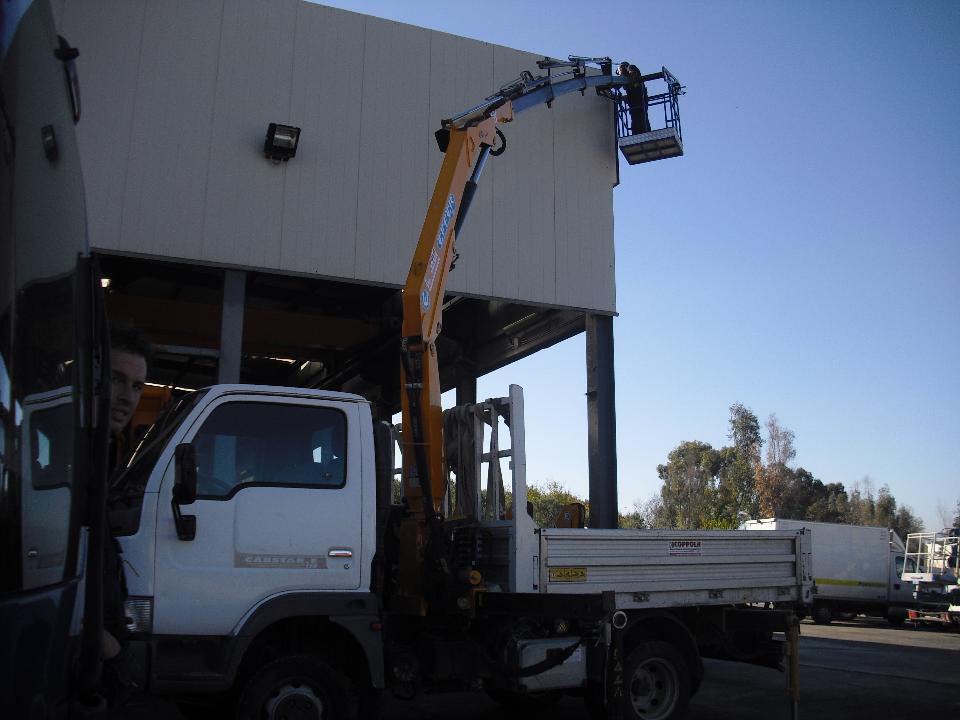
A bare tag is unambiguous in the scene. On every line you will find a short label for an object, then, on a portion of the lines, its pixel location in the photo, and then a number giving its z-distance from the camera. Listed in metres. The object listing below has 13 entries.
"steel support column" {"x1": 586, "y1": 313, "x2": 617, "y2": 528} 13.05
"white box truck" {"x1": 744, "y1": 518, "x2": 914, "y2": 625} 24.39
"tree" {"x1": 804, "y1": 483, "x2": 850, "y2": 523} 63.28
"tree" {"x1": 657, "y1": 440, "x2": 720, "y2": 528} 66.75
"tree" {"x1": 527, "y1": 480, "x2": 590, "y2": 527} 29.00
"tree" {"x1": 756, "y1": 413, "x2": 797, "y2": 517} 59.16
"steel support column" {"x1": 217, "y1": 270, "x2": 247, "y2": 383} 11.50
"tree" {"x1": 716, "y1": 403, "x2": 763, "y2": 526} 62.00
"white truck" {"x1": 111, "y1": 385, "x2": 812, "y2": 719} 5.14
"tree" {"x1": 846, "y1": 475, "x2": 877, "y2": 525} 77.69
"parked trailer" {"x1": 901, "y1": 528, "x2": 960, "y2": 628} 23.47
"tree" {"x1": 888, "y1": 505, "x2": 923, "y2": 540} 75.60
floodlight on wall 11.59
